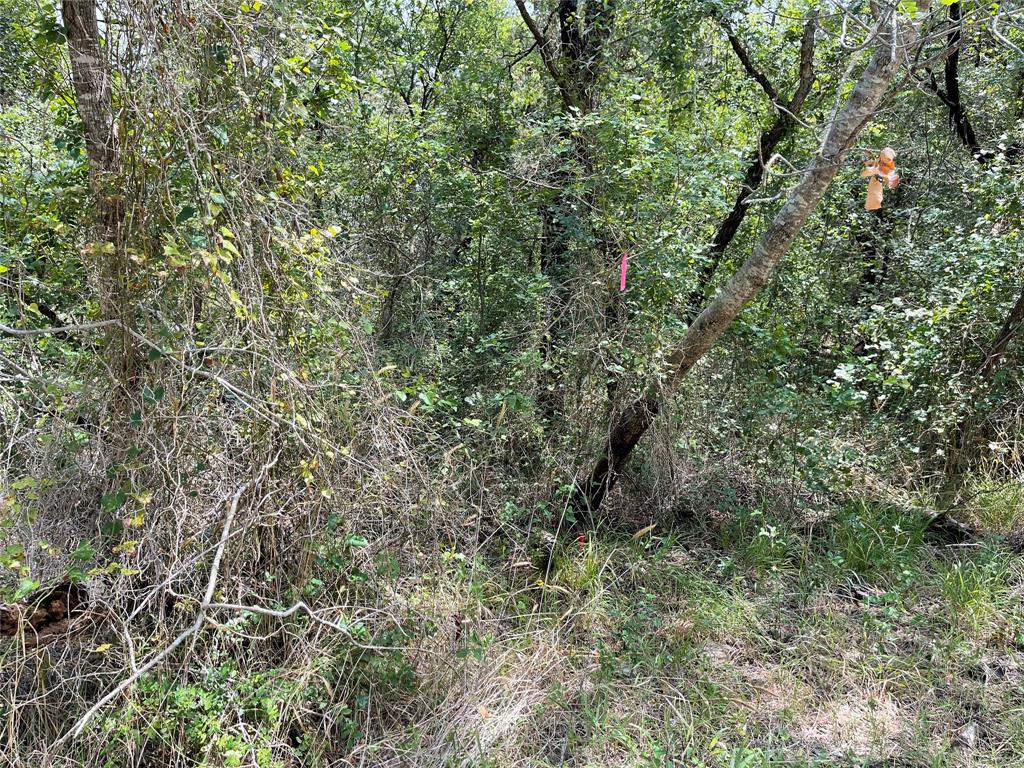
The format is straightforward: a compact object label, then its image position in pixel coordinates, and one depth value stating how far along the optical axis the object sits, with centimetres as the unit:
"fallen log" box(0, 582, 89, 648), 202
